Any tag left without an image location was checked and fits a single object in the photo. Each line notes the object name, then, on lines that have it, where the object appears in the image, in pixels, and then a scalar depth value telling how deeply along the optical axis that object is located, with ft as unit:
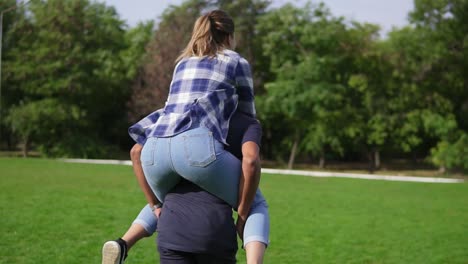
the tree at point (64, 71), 124.98
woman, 9.02
